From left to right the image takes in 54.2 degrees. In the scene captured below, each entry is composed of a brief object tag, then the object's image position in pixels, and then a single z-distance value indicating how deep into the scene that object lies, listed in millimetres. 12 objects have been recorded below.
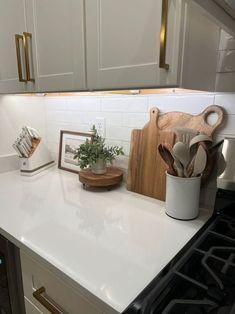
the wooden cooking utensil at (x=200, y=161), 847
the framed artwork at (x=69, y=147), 1491
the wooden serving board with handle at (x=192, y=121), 931
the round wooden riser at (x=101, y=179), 1182
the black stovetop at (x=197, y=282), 506
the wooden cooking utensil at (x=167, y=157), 887
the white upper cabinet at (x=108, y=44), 670
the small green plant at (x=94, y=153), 1205
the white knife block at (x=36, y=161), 1459
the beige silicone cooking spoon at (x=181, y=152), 840
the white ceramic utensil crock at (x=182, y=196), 878
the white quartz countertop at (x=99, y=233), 609
